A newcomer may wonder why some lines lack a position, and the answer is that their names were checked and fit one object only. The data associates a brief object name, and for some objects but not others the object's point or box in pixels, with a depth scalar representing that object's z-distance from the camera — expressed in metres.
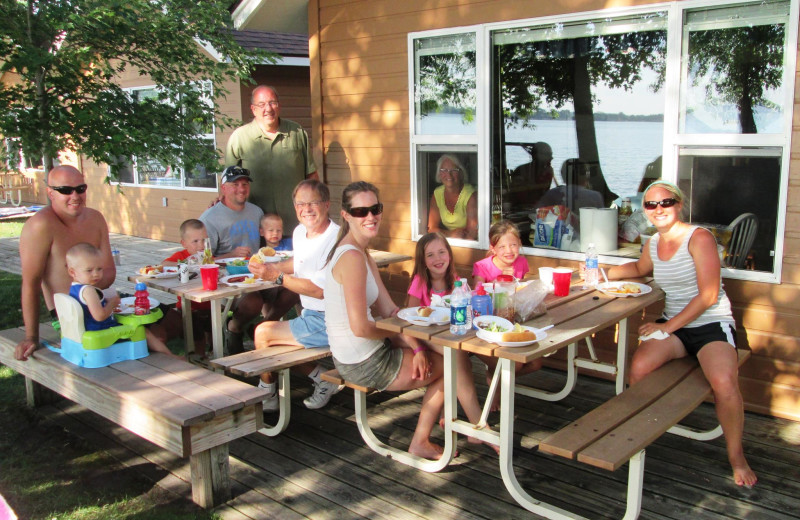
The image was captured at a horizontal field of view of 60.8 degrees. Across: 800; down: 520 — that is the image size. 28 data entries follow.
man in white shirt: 3.69
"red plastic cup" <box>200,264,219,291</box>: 3.80
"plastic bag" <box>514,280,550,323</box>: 3.10
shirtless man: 3.56
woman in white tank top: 3.00
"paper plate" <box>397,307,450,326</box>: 3.02
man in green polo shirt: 5.16
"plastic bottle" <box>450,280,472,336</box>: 2.87
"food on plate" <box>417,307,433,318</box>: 3.09
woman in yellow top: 4.89
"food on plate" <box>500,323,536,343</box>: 2.71
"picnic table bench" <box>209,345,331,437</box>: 3.34
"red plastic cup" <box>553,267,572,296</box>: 3.55
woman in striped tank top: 3.10
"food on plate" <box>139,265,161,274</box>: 4.25
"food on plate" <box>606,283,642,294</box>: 3.52
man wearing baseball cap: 4.58
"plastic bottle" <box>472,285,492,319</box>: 3.07
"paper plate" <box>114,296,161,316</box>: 3.47
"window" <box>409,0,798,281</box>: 3.60
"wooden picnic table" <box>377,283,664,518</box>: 2.74
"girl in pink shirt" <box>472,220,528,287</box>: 3.80
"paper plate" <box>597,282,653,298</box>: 3.50
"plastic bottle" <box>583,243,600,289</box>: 3.72
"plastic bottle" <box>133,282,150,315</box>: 3.45
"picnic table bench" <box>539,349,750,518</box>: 2.43
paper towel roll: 4.32
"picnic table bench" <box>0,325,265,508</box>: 2.79
